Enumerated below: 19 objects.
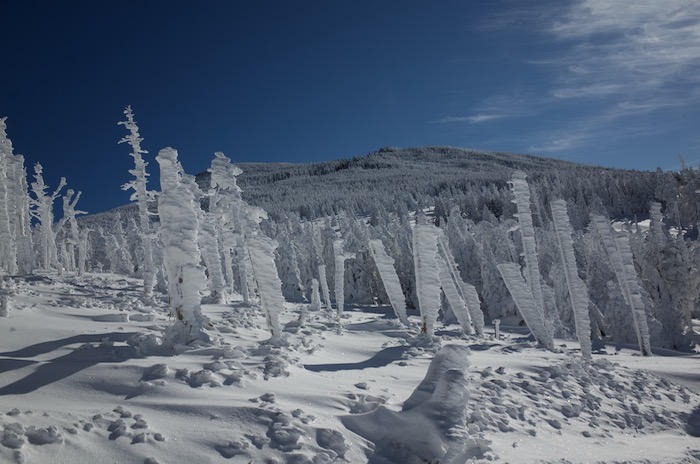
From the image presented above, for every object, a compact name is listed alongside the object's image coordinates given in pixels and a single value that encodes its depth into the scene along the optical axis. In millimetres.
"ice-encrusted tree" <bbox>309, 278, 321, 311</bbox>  29956
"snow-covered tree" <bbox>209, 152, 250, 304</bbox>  18838
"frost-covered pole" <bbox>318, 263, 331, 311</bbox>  32266
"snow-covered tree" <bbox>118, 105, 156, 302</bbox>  23859
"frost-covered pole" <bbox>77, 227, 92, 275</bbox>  29359
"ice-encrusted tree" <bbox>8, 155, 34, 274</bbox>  26391
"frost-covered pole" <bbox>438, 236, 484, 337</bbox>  23828
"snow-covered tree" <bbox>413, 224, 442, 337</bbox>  19516
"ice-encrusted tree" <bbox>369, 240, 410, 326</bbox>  23125
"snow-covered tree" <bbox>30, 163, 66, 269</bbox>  31708
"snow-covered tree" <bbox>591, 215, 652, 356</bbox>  23531
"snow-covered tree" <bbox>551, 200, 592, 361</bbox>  19094
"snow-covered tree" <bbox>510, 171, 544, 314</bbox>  21328
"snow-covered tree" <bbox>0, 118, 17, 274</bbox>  23875
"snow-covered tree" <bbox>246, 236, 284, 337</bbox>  13836
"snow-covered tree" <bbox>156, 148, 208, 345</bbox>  11742
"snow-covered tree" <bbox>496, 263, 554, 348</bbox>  21078
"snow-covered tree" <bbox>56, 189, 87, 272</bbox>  32469
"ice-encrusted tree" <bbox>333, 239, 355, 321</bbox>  27722
